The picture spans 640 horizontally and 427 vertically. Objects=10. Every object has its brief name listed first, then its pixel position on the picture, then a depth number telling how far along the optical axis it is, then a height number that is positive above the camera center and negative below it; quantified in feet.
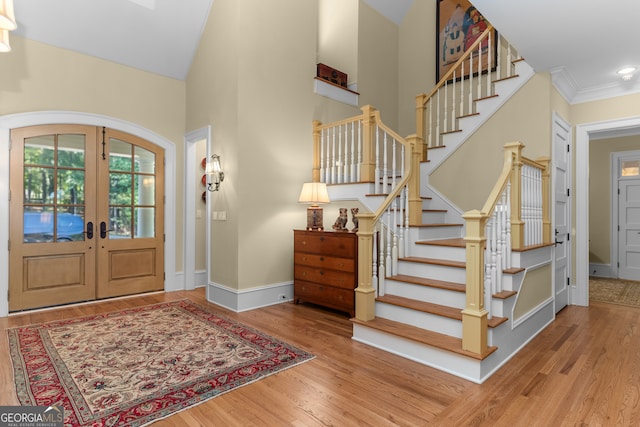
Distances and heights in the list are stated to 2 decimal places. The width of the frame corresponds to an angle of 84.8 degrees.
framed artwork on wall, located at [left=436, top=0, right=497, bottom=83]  18.17 +9.88
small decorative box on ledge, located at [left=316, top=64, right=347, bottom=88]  17.49 +7.23
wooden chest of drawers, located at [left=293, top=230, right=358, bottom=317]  13.19 -2.15
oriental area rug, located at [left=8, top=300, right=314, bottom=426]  7.31 -3.89
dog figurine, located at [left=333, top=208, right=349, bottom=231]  14.46 -0.31
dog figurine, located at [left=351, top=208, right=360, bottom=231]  14.18 -0.19
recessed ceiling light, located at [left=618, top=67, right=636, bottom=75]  12.80 +5.31
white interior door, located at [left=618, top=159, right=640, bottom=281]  21.07 -0.37
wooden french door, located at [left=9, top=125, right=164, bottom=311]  13.67 -0.01
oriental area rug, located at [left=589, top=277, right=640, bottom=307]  16.03 -3.95
